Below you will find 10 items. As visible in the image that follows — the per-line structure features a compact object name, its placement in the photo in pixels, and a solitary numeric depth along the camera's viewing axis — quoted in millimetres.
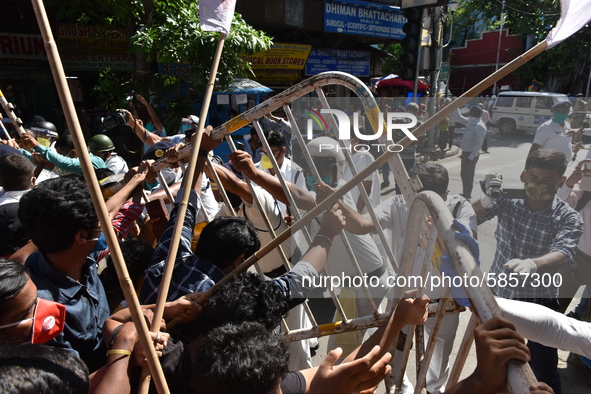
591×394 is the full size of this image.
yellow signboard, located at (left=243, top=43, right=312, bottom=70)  10375
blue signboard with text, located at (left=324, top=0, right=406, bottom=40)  11047
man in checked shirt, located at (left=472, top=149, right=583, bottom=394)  1543
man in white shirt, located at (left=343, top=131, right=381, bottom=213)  1763
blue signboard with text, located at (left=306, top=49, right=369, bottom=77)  11906
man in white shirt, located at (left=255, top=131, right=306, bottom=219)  3330
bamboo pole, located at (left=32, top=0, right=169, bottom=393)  999
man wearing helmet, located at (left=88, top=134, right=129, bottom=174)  4145
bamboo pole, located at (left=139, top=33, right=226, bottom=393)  1170
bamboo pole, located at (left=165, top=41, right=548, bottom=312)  1220
